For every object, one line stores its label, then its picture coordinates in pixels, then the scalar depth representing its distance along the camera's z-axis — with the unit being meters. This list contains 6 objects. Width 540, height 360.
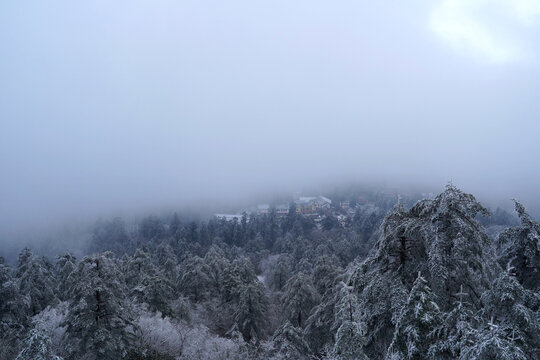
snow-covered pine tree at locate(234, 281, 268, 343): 26.83
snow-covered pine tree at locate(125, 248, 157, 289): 30.86
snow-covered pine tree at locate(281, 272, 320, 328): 27.66
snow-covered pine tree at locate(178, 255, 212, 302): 33.78
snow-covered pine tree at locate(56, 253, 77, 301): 28.06
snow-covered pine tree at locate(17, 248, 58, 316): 25.53
